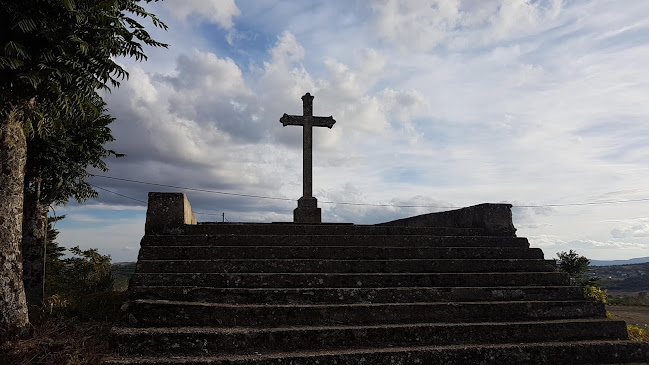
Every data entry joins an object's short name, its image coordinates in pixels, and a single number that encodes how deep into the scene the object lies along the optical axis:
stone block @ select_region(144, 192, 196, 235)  7.52
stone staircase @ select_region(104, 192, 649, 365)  5.07
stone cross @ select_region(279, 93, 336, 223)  11.84
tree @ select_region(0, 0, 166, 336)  5.79
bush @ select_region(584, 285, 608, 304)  8.28
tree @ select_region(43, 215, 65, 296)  15.92
